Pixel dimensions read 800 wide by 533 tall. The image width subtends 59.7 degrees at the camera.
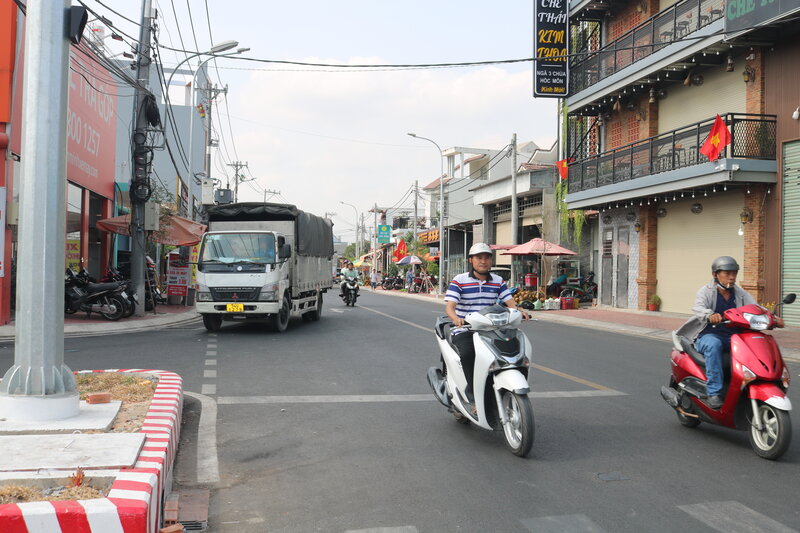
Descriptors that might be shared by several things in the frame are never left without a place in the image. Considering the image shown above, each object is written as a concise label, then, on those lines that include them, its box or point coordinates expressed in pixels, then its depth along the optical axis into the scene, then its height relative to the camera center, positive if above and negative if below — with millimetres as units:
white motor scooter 5422 -867
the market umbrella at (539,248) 26016 +855
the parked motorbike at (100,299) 16984 -852
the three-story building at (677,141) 18047 +3930
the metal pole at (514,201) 29817 +2937
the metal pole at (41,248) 5277 +118
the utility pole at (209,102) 36800 +8683
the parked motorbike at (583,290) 27703 -752
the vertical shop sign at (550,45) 23547 +7702
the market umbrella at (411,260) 45094 +574
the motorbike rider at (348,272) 25141 -146
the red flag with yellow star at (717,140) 17906 +3453
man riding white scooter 6262 -177
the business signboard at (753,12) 16172 +6275
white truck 14578 +43
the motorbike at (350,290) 25078 -796
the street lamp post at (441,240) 40250 +1691
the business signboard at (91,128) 20938 +4583
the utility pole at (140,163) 17609 +2596
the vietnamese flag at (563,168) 29134 +4336
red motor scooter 5324 -908
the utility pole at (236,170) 57491 +7927
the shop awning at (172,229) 21766 +1180
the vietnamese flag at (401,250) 53781 +1415
